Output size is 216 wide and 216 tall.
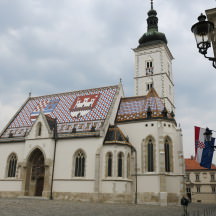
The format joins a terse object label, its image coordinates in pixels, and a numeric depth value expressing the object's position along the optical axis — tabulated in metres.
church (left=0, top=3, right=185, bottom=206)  29.52
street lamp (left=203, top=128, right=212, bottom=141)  12.62
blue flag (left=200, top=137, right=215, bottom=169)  15.39
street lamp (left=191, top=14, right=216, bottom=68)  6.68
